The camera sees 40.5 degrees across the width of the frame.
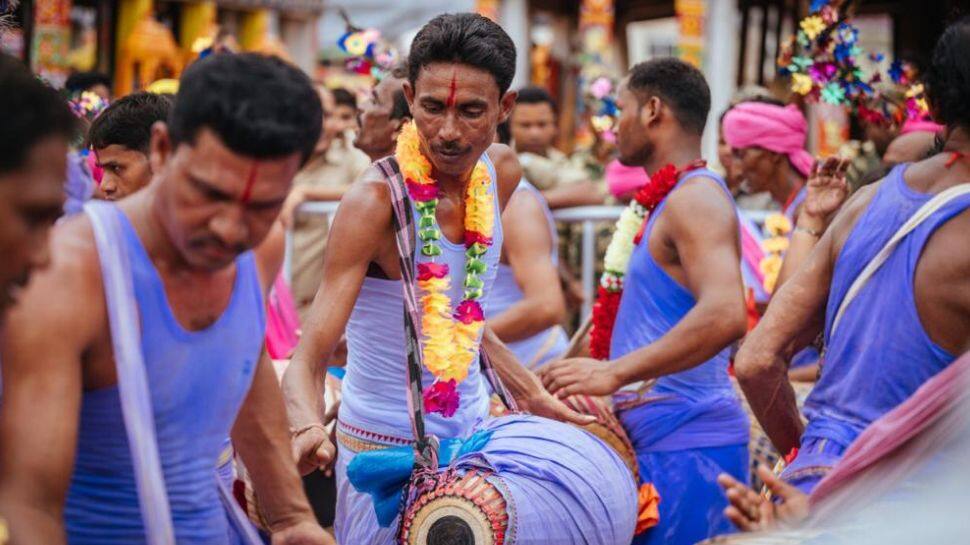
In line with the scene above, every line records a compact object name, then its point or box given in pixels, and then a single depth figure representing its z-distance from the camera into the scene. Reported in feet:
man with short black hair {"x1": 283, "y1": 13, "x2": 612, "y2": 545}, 12.59
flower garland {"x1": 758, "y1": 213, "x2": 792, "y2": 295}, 20.97
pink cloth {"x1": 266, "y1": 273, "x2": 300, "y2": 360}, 19.60
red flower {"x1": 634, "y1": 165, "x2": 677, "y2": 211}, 15.92
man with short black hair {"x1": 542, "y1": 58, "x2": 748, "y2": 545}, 14.73
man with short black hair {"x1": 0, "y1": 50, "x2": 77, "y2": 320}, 6.81
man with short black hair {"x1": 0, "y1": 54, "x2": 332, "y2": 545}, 7.37
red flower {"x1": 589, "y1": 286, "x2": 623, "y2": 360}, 16.83
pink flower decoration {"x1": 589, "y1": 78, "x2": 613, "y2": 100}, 27.12
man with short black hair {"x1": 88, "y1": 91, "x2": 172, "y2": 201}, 13.87
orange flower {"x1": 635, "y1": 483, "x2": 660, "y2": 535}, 15.02
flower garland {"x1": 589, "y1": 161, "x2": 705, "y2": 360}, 16.83
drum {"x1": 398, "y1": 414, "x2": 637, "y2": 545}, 11.93
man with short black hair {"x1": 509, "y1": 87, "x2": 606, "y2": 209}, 30.19
